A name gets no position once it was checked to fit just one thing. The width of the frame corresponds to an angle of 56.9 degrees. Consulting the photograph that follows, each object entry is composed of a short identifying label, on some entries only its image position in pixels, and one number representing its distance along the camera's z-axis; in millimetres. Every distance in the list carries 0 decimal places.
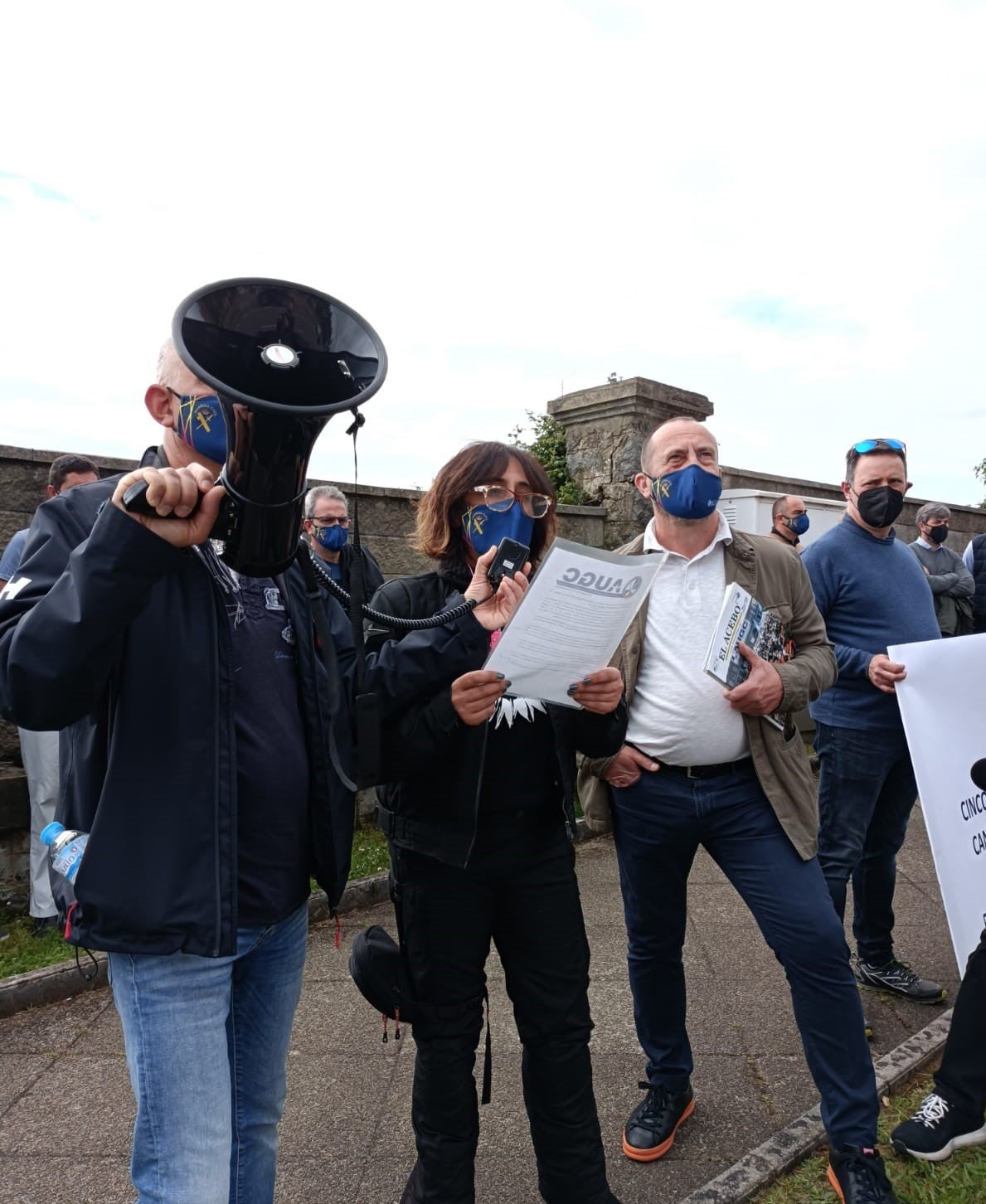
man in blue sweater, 3426
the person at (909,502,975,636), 6902
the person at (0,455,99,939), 4129
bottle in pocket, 1491
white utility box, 6797
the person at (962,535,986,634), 7027
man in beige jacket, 2406
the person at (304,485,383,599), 5086
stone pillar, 6508
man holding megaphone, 1347
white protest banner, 2855
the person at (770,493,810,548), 6211
